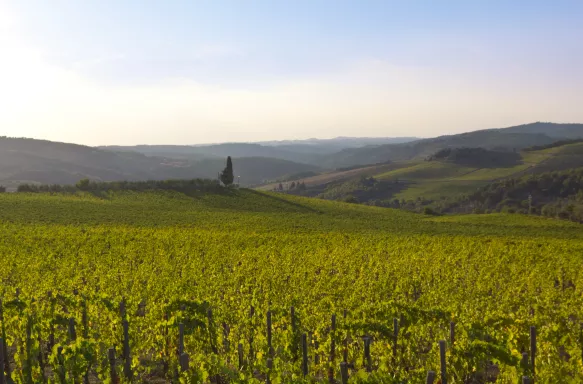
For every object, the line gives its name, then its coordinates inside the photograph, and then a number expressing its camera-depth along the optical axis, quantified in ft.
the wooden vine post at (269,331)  36.60
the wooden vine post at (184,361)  25.45
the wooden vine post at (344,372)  24.47
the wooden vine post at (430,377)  22.78
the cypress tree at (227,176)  299.58
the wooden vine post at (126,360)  30.32
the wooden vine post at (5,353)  31.14
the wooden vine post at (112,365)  27.61
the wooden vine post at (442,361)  29.04
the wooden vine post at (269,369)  26.37
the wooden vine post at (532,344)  32.32
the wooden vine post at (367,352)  32.00
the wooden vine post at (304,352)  31.14
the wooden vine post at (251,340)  36.27
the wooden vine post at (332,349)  33.88
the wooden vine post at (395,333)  34.67
